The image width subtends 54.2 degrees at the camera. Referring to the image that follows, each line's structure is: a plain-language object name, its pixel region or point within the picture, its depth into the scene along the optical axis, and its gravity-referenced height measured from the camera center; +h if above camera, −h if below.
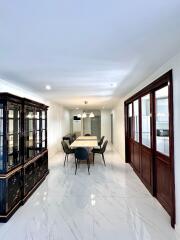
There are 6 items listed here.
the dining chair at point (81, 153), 5.16 -0.84
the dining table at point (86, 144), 5.92 -0.71
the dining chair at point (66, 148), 5.99 -0.81
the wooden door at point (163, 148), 2.76 -0.44
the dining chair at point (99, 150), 6.13 -0.91
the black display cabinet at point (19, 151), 2.80 -0.51
